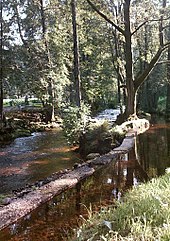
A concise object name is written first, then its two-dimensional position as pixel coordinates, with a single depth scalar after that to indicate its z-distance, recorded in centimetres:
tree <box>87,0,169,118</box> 1578
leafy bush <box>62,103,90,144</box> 1148
